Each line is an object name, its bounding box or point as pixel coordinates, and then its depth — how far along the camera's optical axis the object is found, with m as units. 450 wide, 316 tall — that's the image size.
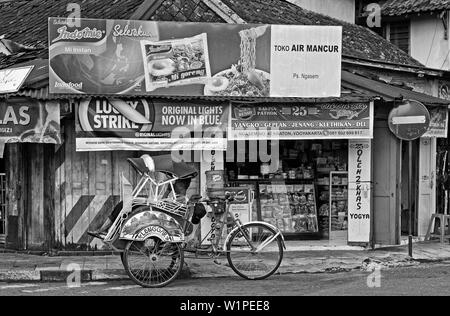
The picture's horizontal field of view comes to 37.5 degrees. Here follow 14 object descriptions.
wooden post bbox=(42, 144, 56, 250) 12.29
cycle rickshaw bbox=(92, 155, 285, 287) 9.36
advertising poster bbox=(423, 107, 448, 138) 14.00
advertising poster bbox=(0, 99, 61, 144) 11.77
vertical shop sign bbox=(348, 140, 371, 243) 13.26
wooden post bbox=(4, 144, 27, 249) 12.59
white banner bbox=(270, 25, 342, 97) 12.48
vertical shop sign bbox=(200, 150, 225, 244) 12.64
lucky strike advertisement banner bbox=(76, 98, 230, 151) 11.92
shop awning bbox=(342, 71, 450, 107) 12.84
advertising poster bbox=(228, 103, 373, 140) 12.52
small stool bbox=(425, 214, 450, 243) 14.12
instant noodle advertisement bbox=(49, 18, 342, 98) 11.74
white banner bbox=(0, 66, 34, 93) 11.67
